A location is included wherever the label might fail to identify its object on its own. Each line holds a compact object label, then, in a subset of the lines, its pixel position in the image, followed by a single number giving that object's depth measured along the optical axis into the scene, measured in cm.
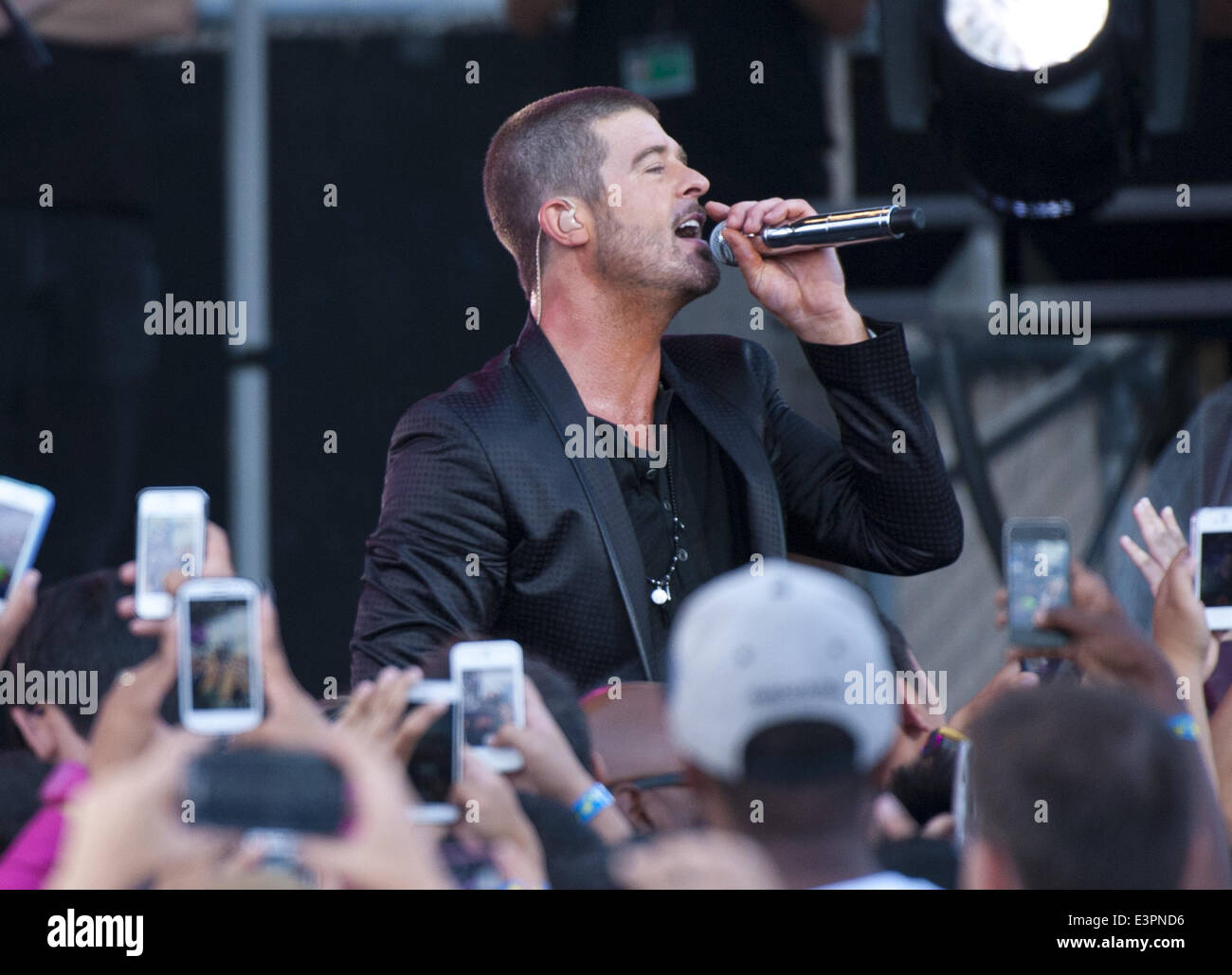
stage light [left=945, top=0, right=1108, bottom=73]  595
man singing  491
